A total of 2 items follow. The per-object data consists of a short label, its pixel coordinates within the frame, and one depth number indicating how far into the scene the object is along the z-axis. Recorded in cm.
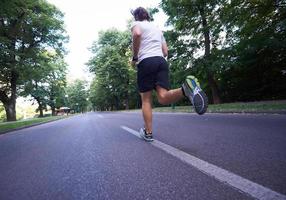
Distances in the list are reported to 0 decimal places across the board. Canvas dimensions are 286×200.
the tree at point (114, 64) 4569
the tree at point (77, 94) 10881
